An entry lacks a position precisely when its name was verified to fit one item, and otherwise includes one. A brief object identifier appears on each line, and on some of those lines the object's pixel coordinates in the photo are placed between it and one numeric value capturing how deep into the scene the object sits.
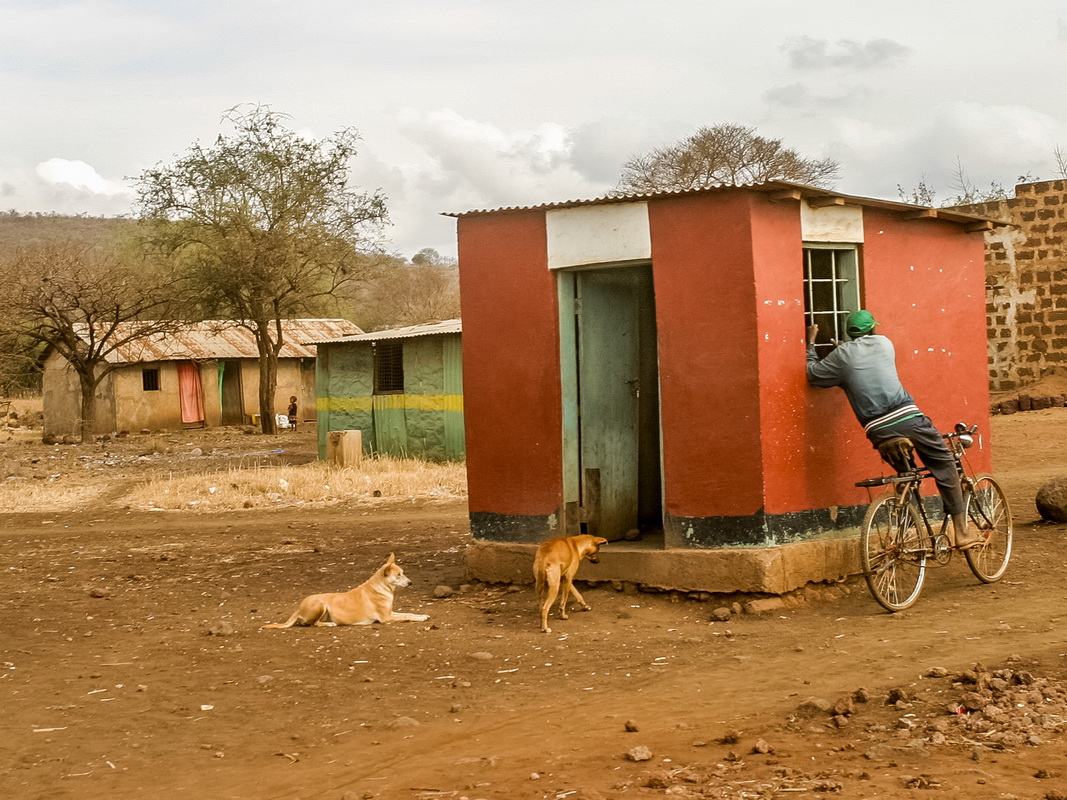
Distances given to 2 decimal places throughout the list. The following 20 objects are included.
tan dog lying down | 7.90
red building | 7.99
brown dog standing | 7.60
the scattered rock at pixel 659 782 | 4.32
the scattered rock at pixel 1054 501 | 10.33
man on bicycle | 7.62
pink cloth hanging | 33.53
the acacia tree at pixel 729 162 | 32.75
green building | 19.64
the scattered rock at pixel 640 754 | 4.67
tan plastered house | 31.92
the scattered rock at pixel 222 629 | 7.84
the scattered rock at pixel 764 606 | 7.69
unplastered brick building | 18.33
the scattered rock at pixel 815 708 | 5.18
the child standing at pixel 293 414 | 32.50
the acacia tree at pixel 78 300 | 26.47
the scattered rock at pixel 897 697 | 5.20
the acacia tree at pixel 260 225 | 29.28
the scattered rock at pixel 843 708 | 5.08
